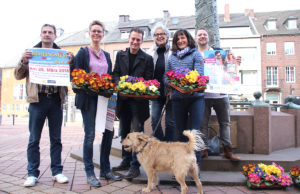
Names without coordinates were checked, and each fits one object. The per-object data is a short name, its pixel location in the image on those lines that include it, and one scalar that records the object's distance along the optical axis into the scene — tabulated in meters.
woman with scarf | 3.53
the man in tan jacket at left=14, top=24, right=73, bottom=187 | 3.60
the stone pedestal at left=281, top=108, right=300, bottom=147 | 5.70
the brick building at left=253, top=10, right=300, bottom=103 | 30.16
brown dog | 3.14
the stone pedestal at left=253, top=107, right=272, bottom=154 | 4.46
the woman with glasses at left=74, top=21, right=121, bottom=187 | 3.55
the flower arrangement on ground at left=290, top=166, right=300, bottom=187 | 3.62
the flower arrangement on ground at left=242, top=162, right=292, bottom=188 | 3.52
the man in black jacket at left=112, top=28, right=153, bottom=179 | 3.68
